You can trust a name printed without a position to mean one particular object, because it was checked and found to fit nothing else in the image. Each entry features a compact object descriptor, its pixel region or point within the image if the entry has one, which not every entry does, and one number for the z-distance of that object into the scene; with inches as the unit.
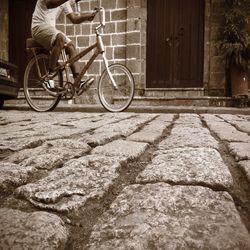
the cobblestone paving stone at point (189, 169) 43.2
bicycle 190.4
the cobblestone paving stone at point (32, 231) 26.9
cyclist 188.5
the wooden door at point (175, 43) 320.2
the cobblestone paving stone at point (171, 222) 27.4
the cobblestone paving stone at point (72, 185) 36.7
